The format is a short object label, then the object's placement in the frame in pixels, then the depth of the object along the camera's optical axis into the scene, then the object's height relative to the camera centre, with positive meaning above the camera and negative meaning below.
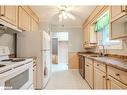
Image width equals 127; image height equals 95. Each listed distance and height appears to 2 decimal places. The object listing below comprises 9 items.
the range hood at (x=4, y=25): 1.27 +0.34
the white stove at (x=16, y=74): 0.86 -0.32
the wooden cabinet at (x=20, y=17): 1.44 +0.63
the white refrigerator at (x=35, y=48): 2.08 -0.02
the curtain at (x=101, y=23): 2.27 +0.70
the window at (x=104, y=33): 2.00 +0.41
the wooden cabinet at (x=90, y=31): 2.81 +0.58
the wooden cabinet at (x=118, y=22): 1.28 +0.42
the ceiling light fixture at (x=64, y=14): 2.60 +1.11
